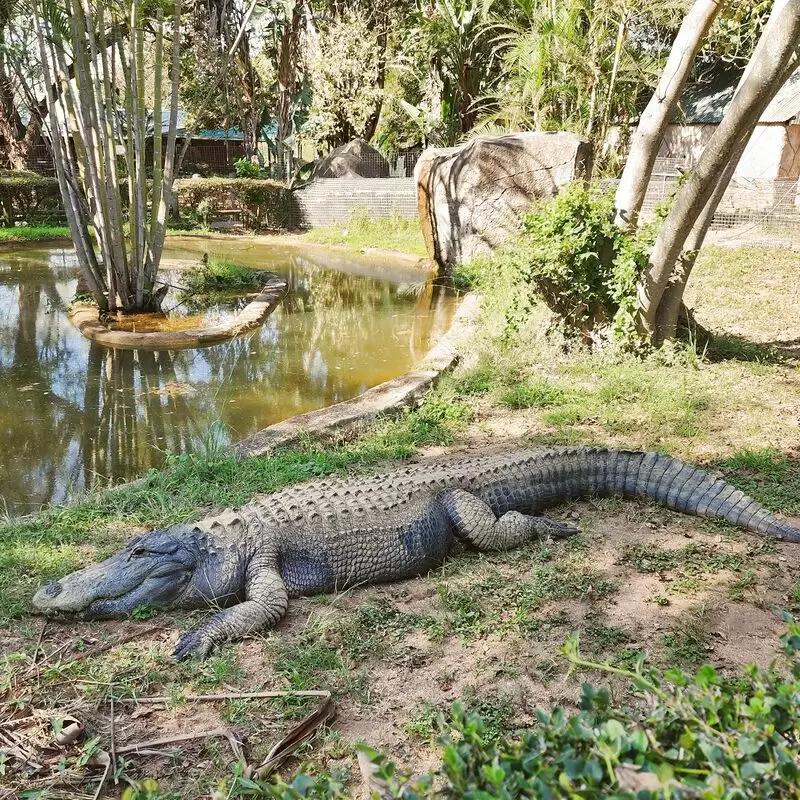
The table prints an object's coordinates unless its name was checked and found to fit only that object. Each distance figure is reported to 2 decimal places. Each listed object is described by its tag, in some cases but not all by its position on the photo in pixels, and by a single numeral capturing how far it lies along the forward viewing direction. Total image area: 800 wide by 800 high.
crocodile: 3.19
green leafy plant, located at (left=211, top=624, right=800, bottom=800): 1.02
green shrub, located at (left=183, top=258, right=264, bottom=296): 12.12
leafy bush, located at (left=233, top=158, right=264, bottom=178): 21.20
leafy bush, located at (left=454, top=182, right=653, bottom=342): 6.14
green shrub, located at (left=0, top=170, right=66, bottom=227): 19.00
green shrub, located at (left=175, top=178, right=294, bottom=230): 19.69
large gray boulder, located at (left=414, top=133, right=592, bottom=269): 11.65
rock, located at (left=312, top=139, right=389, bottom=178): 22.67
